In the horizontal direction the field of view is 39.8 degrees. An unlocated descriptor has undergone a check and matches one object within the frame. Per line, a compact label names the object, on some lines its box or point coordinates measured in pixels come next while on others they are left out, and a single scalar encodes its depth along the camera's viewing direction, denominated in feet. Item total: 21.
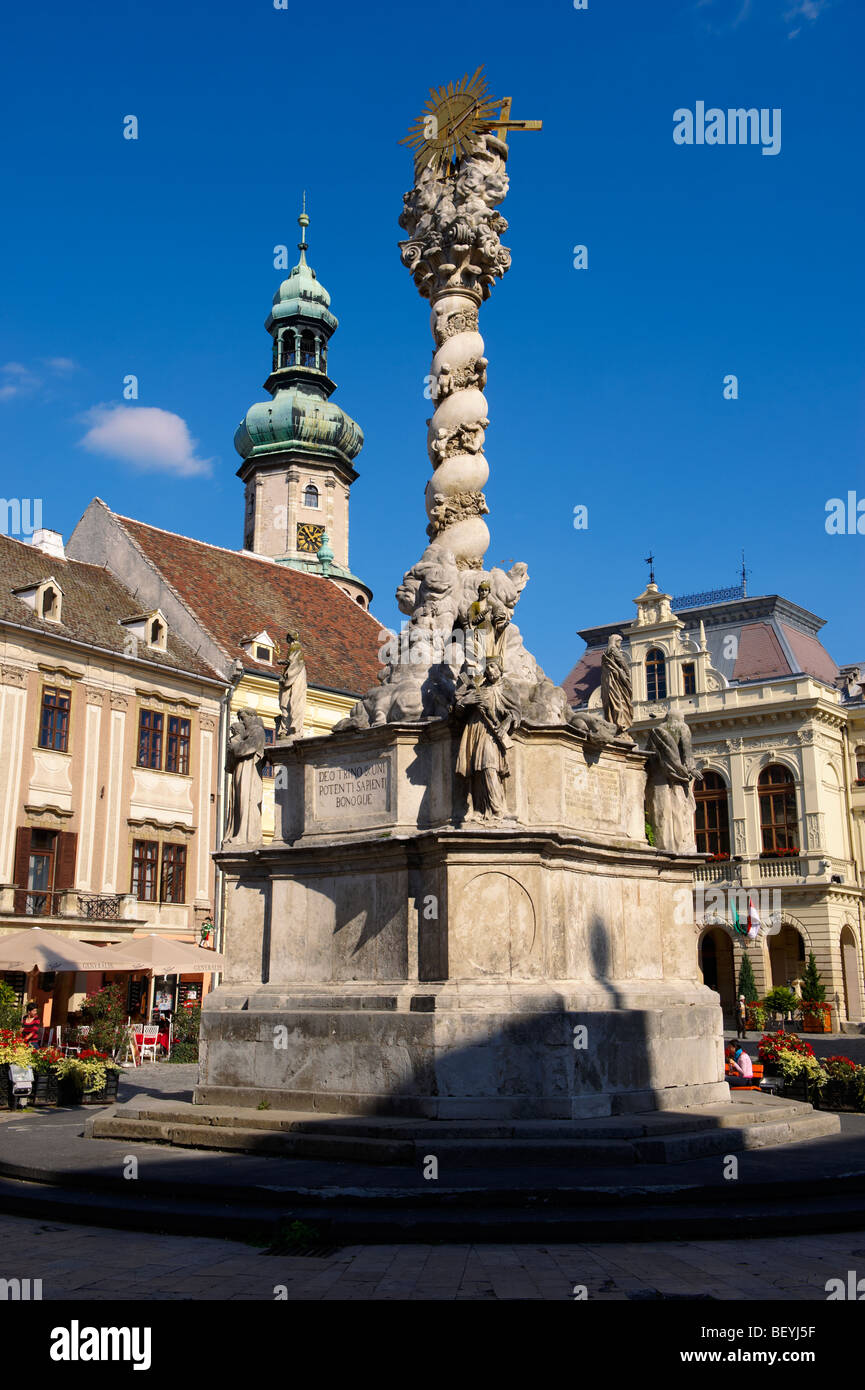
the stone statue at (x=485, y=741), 35.70
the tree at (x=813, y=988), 138.82
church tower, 212.23
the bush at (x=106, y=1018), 69.67
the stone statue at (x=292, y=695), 43.78
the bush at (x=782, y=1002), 132.77
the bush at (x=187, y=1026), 82.89
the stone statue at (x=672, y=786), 42.83
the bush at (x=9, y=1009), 71.89
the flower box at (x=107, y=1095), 54.60
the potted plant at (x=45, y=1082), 53.42
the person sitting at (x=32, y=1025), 75.46
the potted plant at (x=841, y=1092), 46.14
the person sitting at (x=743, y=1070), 48.06
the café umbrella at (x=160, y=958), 80.12
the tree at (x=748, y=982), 142.92
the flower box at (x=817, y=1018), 133.28
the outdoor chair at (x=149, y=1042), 84.53
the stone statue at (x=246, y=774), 42.55
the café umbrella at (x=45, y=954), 77.46
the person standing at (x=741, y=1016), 110.42
